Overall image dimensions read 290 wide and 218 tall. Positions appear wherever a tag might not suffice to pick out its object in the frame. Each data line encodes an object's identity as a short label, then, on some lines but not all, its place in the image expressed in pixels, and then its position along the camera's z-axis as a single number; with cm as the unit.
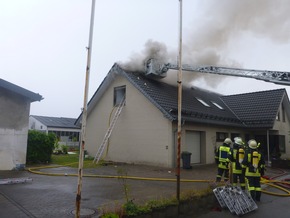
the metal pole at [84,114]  459
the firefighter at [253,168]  753
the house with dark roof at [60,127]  4181
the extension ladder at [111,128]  1701
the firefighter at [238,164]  789
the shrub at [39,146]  1496
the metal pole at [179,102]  618
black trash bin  1381
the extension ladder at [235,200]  645
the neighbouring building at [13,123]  1177
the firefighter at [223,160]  891
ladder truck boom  1296
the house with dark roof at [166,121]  1473
